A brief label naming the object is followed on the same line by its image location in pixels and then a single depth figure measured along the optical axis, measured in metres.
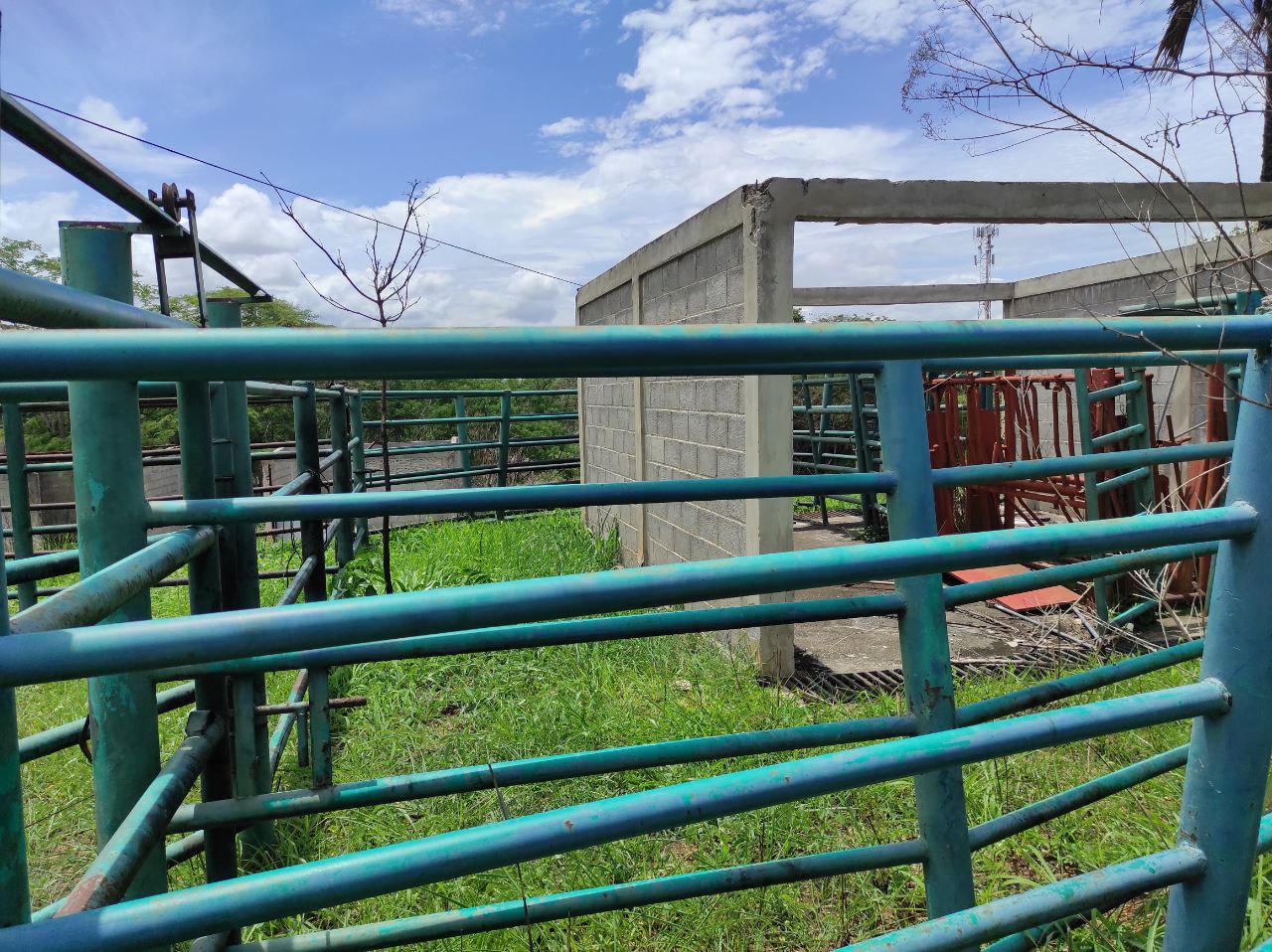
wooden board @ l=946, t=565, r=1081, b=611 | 4.81
